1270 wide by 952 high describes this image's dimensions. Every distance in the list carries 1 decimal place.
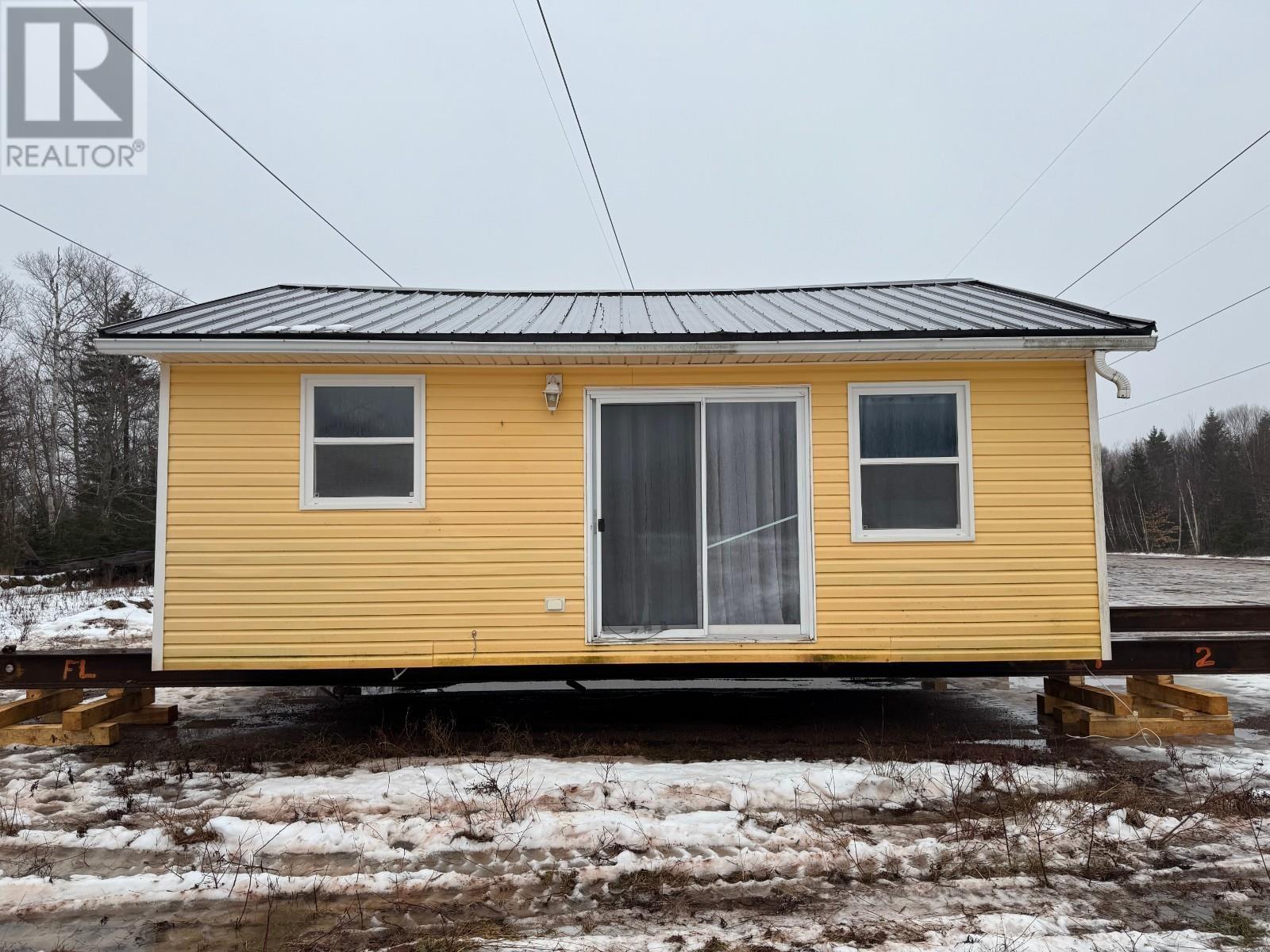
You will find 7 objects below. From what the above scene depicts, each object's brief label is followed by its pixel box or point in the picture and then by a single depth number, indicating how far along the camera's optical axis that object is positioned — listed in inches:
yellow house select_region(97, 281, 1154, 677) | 242.5
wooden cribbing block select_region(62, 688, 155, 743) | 241.3
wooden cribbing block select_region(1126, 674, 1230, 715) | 249.1
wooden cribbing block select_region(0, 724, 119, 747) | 240.5
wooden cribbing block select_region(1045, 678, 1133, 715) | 247.6
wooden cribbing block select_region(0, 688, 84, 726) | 248.2
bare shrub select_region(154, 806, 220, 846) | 165.9
